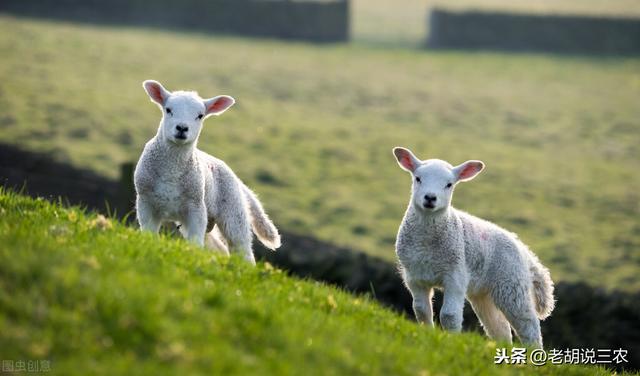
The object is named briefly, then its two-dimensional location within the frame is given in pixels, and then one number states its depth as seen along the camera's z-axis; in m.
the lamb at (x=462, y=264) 17.64
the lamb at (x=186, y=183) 17.72
